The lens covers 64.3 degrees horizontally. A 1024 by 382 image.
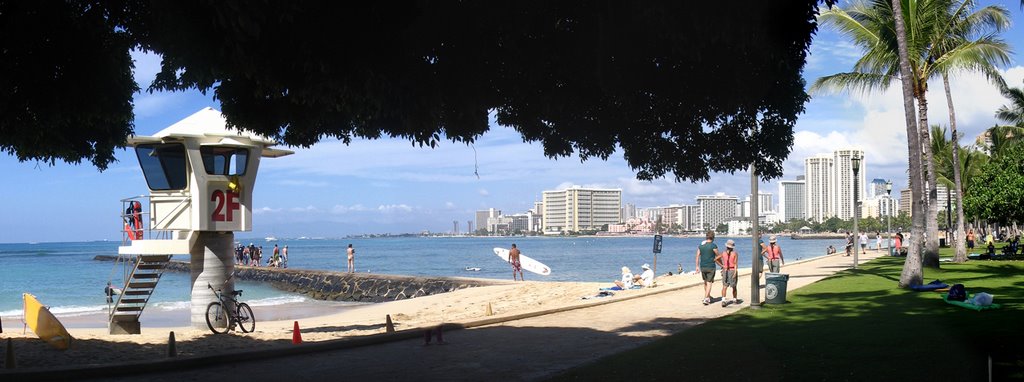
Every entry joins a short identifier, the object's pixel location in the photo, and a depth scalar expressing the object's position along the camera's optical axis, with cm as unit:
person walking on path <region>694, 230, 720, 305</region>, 1802
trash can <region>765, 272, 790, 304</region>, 1717
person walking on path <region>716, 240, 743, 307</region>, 1816
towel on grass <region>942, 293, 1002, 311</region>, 1452
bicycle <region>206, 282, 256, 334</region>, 1598
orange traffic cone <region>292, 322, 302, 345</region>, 1337
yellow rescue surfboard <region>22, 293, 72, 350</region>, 1320
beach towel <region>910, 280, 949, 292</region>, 1970
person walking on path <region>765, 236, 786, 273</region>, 2723
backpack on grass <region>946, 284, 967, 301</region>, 1581
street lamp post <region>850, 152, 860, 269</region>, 3300
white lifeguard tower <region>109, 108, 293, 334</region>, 1636
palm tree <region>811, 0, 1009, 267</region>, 2420
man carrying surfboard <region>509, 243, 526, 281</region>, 3456
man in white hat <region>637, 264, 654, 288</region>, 2498
